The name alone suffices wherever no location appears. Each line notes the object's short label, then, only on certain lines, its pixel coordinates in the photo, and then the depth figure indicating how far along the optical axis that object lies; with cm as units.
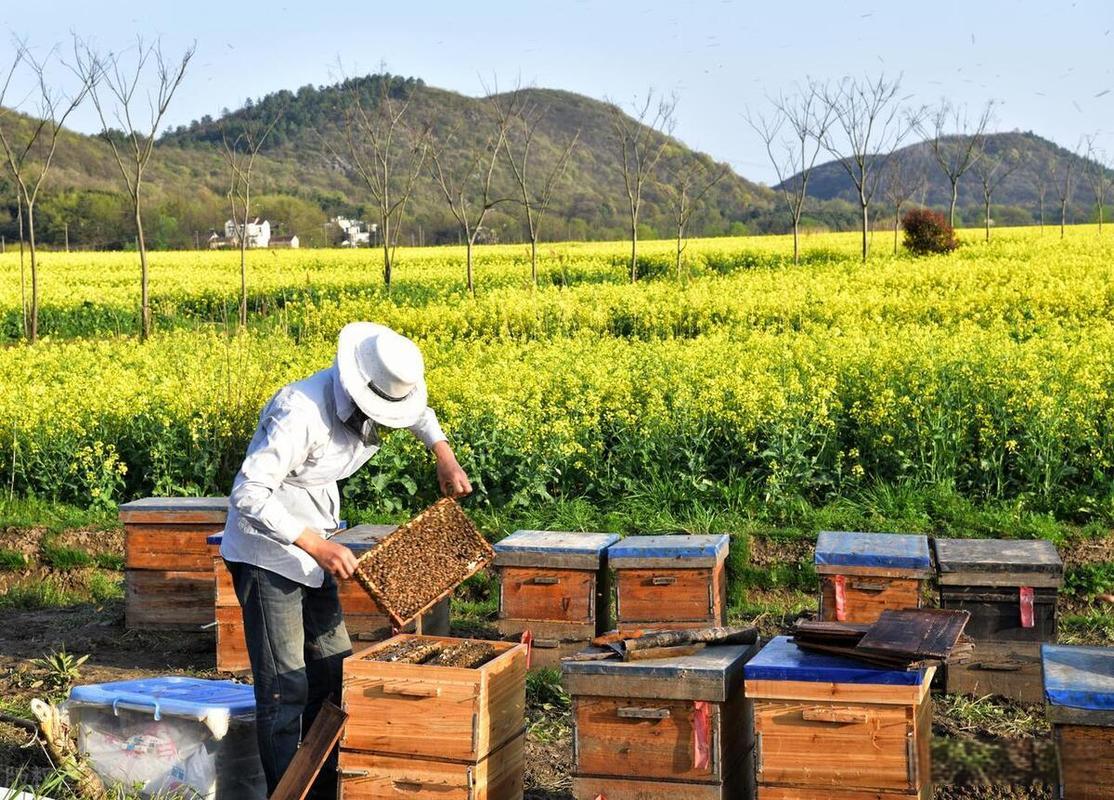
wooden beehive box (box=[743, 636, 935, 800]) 430
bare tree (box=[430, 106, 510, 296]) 2736
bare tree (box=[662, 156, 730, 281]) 3322
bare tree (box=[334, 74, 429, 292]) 2923
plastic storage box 499
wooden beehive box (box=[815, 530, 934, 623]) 624
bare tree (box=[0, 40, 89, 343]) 1997
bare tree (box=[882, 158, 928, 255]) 4634
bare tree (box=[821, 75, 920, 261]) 3634
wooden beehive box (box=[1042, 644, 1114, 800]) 404
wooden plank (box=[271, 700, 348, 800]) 448
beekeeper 457
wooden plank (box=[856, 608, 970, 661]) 423
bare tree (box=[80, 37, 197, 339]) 1975
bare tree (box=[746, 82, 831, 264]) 3859
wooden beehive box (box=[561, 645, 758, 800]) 464
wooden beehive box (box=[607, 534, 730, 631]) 652
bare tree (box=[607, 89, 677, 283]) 3100
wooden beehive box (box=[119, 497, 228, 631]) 773
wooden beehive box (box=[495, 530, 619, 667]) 671
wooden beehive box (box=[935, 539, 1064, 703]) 609
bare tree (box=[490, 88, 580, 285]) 2780
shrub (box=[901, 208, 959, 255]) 3203
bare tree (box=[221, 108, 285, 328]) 2609
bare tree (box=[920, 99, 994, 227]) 4338
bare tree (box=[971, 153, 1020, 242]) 4625
